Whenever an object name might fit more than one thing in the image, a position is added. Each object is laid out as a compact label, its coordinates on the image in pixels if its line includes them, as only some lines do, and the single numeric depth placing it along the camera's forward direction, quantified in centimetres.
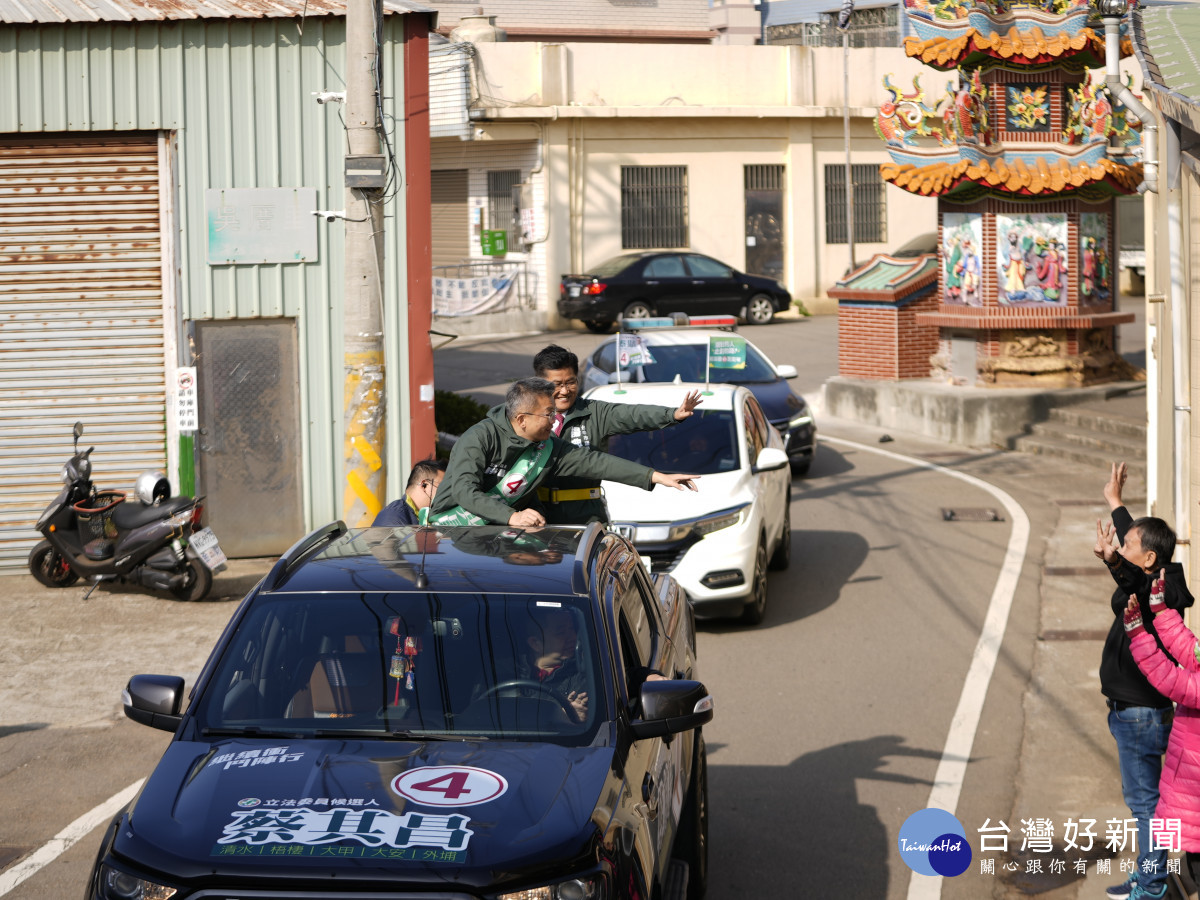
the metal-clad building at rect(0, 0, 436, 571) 2345
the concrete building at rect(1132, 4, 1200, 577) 1470
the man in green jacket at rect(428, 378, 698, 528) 1241
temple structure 3612
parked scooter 2141
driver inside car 902
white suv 1944
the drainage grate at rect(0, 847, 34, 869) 1222
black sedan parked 5709
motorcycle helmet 2189
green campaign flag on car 2641
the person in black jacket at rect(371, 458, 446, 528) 1376
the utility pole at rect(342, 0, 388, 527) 1786
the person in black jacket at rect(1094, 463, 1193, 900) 1031
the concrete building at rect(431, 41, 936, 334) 6147
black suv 735
